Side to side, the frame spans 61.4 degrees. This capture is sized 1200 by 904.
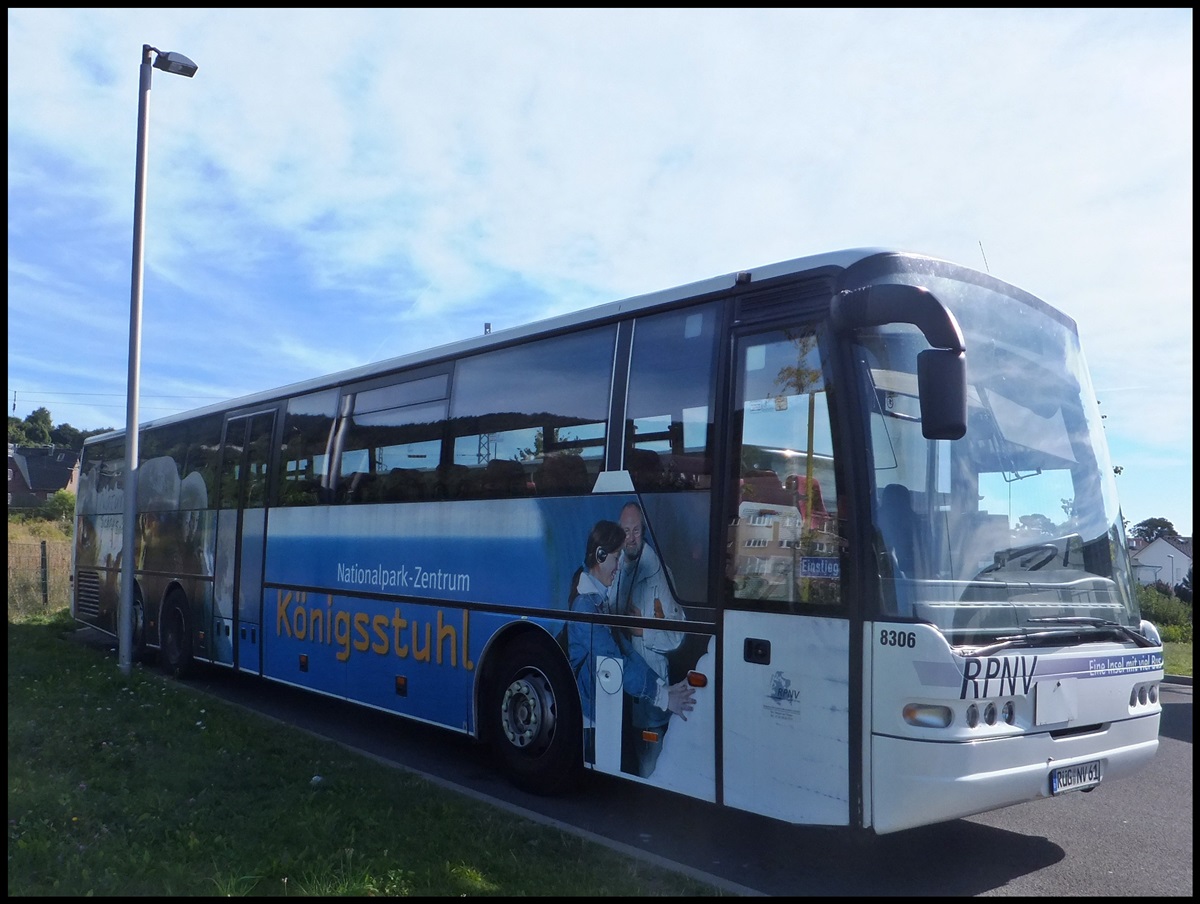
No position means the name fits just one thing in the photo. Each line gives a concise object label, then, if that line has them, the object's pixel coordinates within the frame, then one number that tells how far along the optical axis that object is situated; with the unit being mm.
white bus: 5176
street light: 12727
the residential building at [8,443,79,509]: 68500
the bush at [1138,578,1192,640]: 19875
